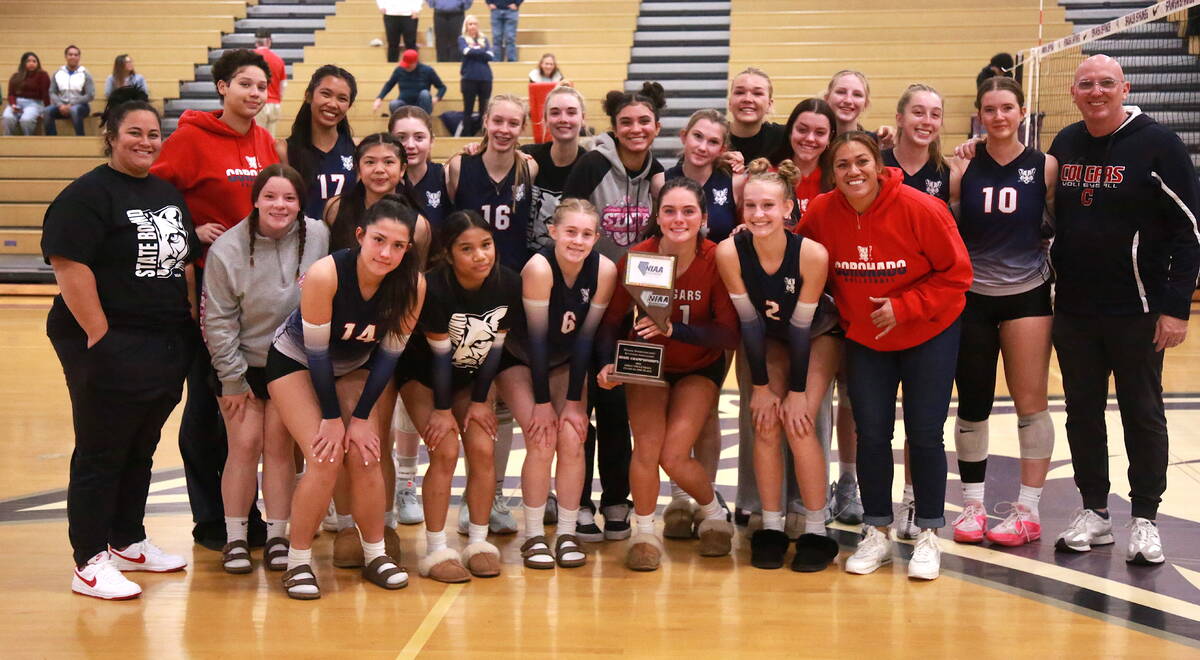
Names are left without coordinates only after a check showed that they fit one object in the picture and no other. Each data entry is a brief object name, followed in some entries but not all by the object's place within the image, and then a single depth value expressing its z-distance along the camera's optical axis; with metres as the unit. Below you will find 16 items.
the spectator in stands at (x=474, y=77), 12.56
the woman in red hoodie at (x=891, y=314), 3.82
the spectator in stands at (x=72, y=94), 13.92
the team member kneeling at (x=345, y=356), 3.62
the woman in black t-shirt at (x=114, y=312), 3.55
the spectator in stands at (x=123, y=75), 13.10
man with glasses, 3.93
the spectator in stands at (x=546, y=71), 12.55
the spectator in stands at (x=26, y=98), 13.98
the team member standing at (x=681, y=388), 4.04
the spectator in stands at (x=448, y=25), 14.09
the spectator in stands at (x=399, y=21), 14.05
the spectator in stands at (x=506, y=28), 14.51
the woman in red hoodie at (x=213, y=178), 4.04
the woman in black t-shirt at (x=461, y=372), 3.86
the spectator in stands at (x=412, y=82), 13.03
